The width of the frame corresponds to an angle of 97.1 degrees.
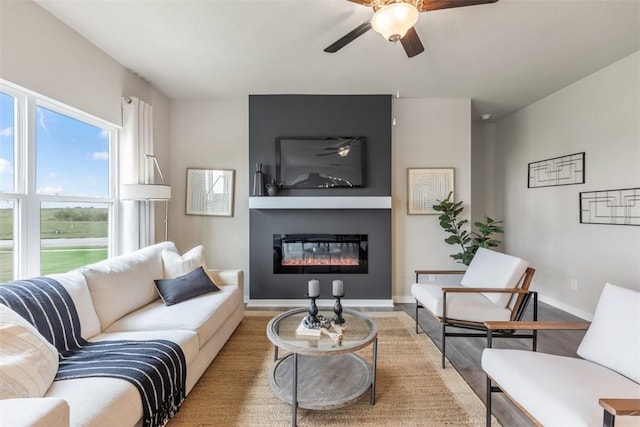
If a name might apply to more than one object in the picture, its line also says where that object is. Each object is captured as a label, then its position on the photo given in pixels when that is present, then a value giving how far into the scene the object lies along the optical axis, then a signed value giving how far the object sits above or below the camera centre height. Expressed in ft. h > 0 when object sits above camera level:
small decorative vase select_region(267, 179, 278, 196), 11.89 +1.04
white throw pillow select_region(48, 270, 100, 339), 5.90 -1.89
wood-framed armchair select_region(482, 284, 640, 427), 3.85 -2.60
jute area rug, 5.55 -4.05
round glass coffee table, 5.49 -3.75
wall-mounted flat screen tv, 12.10 +2.17
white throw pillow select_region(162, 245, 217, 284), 8.80 -1.62
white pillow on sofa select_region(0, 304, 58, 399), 3.75 -2.11
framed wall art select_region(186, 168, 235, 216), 12.79 +0.98
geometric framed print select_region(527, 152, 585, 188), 11.07 +1.76
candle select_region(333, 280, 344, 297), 6.66 -1.80
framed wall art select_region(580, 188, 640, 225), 9.10 +0.20
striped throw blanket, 4.73 -2.61
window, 6.75 +0.76
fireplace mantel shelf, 11.88 +0.45
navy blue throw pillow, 7.89 -2.16
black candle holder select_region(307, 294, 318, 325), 6.54 -2.35
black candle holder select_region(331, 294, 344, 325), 6.69 -2.46
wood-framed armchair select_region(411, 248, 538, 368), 7.39 -2.47
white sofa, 3.69 -2.53
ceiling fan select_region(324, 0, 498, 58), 5.37 +3.87
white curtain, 10.03 +1.73
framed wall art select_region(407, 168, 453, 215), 12.73 +1.15
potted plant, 11.55 -0.75
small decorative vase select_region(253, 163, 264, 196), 11.82 +1.21
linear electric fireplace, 12.31 -1.77
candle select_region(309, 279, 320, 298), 6.51 -1.77
